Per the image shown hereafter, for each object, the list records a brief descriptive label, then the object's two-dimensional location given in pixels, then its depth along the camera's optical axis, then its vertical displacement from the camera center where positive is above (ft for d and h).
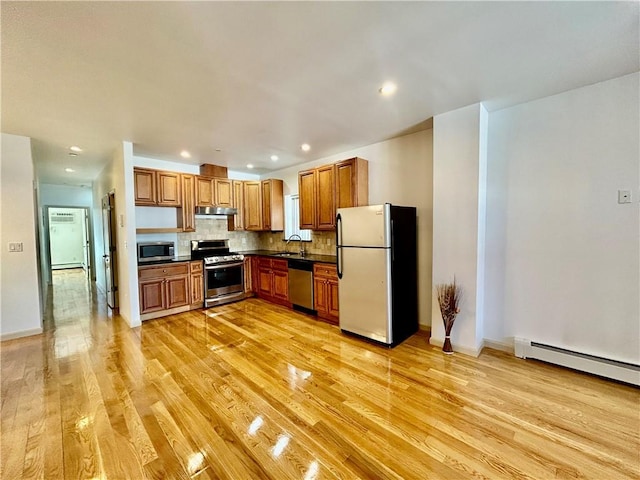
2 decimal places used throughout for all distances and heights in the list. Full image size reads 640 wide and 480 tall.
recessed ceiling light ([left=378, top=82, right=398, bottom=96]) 7.73 +4.21
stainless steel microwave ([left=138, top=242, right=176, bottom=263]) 14.79 -1.09
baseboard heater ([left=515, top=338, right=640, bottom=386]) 7.54 -4.18
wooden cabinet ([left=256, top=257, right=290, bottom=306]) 15.52 -3.03
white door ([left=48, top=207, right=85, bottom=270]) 32.01 -0.44
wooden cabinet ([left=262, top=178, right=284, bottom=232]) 17.90 +1.82
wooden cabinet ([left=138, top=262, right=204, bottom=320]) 13.42 -2.99
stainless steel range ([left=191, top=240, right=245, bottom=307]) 15.48 -2.48
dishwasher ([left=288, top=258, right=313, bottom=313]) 14.02 -2.95
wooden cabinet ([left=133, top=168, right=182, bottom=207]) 13.94 +2.45
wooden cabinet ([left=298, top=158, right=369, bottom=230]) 13.10 +2.07
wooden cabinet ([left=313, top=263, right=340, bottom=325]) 12.91 -3.11
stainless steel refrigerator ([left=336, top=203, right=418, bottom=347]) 10.21 -1.75
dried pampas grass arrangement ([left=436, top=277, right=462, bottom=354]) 9.55 -2.91
